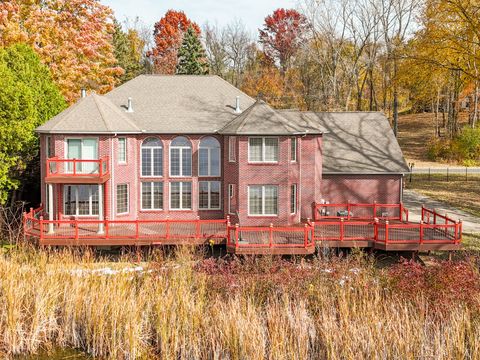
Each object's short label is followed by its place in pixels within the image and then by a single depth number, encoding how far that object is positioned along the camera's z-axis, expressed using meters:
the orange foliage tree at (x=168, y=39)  71.19
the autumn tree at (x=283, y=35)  74.49
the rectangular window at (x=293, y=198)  25.69
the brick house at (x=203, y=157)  24.81
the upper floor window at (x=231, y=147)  25.50
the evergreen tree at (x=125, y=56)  63.05
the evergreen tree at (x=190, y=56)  60.62
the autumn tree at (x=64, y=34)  34.97
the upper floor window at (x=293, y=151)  25.73
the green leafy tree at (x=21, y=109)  26.47
